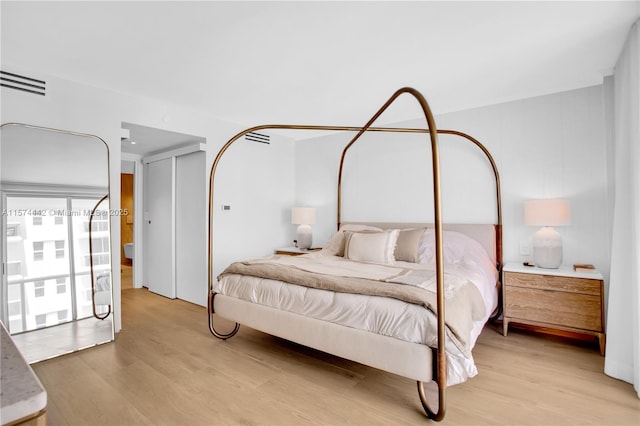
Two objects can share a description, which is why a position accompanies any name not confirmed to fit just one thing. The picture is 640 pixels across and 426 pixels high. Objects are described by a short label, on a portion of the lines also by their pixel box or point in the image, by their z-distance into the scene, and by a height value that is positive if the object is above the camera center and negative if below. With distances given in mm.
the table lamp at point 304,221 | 4742 -174
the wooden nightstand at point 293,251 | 4555 -585
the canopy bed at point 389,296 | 1884 -625
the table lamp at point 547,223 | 2971 -151
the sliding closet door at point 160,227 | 4668 -249
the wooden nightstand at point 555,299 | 2721 -804
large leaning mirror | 2660 -252
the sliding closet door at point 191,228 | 4238 -241
